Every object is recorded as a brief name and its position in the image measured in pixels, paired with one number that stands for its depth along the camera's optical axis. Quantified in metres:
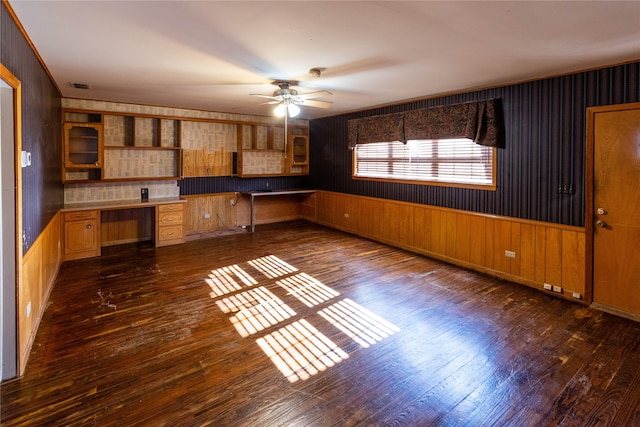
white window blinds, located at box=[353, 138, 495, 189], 4.72
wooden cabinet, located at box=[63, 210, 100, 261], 4.93
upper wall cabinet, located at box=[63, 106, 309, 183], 5.45
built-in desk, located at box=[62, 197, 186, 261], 4.97
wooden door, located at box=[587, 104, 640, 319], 3.28
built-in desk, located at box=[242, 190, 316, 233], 6.94
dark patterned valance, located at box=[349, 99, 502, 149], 4.41
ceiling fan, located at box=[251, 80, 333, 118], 4.16
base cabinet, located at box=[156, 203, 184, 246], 5.76
